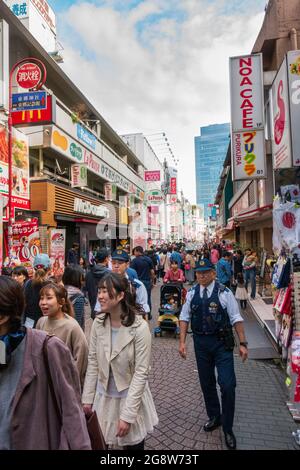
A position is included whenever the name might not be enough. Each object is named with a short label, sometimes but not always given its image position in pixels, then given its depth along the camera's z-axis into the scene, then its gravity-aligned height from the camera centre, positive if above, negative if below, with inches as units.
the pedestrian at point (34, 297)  145.9 -25.7
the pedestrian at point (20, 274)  190.1 -17.6
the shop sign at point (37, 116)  439.8 +212.5
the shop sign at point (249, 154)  314.0 +98.4
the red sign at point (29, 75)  433.7 +264.7
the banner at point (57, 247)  483.5 -0.3
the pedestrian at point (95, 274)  199.6 -19.9
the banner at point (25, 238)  401.1 +13.7
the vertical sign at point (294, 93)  215.0 +113.5
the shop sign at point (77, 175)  621.9 +156.0
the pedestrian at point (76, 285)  142.3 -20.0
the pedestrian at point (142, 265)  291.3 -20.4
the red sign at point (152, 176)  1366.1 +335.7
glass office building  6219.0 +1926.8
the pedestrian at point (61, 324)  107.7 -30.1
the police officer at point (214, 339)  119.1 -41.9
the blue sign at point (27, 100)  424.8 +221.8
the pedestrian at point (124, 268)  184.5 -14.9
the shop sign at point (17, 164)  394.3 +123.1
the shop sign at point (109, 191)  883.4 +170.2
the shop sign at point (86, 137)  663.8 +272.2
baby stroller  272.7 -62.5
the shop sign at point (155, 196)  1393.3 +241.3
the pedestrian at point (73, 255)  518.3 -15.5
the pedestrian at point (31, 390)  52.3 -26.8
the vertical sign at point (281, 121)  219.5 +100.4
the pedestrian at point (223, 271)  349.7 -34.1
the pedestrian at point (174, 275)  323.3 -34.9
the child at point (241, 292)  346.0 -61.1
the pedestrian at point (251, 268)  407.3 -36.7
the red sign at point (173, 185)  2075.5 +431.5
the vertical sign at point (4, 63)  418.0 +278.4
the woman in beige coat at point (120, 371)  82.7 -38.1
